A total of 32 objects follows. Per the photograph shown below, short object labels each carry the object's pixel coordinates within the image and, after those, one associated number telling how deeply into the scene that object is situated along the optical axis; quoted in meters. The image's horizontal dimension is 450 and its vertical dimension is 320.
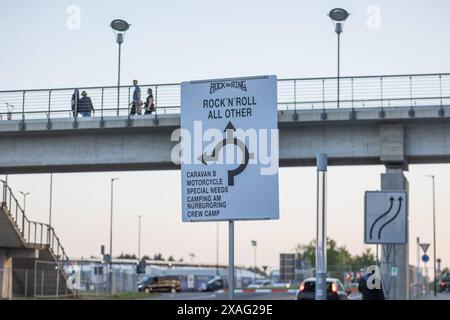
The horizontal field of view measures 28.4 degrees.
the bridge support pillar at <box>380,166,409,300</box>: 36.83
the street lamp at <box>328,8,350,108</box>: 43.19
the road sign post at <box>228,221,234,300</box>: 8.23
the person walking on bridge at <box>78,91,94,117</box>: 40.16
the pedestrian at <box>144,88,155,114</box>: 39.69
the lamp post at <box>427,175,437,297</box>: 81.50
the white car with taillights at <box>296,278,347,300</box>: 33.47
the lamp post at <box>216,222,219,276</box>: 138.50
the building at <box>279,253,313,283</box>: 75.00
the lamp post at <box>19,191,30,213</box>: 113.86
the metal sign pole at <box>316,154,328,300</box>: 12.95
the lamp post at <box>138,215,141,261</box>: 133.02
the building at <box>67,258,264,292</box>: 69.71
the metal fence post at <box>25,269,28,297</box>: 50.28
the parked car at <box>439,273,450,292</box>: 65.38
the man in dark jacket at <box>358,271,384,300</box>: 21.41
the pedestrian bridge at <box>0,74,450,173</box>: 37.75
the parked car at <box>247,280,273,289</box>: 102.72
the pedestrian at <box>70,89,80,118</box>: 40.16
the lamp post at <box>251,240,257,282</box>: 137.50
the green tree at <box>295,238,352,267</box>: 149.12
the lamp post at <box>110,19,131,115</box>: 45.12
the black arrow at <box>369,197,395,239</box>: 18.62
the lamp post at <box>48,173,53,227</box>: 91.86
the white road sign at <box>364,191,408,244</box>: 18.34
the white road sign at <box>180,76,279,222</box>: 8.05
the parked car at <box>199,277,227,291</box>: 90.38
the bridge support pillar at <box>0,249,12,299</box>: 47.78
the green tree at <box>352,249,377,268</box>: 167.90
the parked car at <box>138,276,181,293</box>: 84.71
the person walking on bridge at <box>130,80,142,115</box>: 39.94
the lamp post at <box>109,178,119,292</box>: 83.81
